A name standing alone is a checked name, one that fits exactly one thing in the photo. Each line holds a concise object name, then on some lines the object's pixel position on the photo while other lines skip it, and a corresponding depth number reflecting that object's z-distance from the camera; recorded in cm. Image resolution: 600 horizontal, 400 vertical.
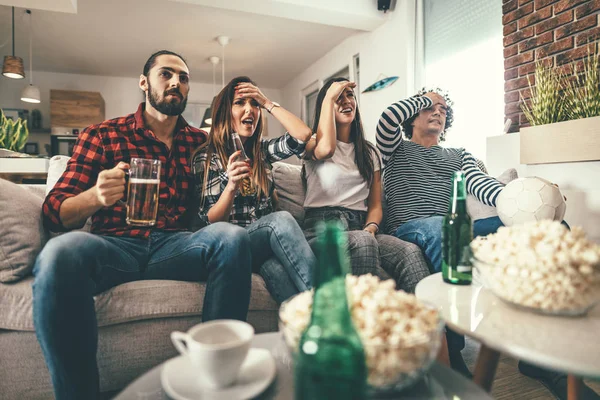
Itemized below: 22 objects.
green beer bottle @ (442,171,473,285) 87
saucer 48
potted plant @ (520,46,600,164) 192
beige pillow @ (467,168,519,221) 187
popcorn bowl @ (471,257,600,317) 64
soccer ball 149
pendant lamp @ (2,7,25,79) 396
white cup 47
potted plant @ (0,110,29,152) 290
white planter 188
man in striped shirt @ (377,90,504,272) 185
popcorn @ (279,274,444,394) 47
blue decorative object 397
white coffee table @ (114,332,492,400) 50
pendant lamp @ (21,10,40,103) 461
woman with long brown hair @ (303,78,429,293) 175
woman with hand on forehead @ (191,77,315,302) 132
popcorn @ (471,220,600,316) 63
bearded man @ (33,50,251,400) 97
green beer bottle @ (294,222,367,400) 43
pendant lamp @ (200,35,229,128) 472
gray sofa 119
